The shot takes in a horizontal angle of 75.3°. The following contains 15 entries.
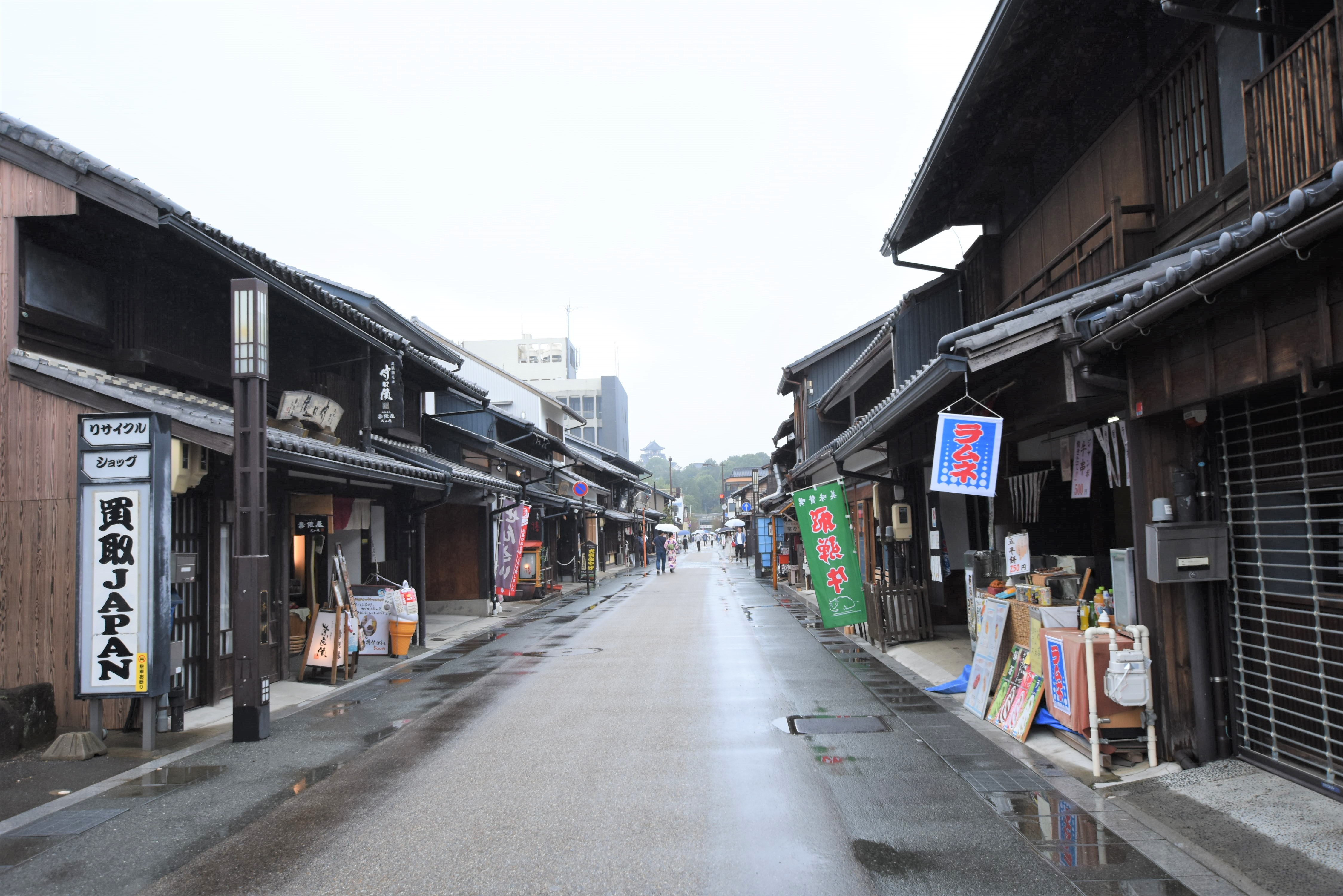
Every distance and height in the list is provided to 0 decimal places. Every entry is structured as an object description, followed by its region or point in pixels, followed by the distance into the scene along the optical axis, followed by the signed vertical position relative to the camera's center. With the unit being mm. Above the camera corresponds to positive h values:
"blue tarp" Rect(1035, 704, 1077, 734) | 8469 -2058
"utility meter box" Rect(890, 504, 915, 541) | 16234 -169
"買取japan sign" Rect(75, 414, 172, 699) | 8836 -204
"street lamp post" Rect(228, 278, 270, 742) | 9406 +318
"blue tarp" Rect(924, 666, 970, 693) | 10977 -2210
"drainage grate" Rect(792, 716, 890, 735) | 9242 -2284
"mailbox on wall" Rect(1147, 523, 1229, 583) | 6684 -378
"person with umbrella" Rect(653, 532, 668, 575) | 46031 -1443
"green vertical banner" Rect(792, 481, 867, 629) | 15125 -780
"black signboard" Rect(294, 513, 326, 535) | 14617 +157
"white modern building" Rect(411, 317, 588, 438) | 47094 +7206
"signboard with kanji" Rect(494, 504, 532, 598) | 24484 -646
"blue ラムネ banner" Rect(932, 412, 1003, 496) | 8508 +559
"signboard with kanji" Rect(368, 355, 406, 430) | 17984 +2892
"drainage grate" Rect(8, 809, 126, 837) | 6535 -2168
